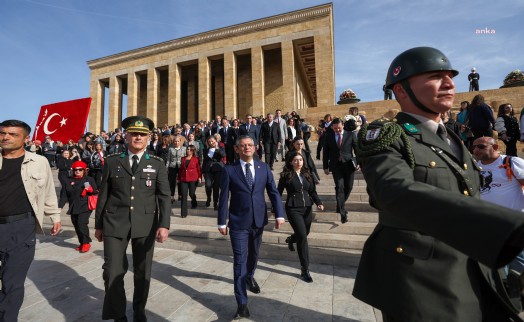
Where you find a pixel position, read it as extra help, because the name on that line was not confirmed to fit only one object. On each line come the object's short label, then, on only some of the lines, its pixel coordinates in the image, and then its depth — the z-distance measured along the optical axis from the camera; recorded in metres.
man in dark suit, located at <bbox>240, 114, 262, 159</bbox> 11.24
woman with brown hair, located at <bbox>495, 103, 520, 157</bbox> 7.48
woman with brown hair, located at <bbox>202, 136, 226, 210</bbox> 7.99
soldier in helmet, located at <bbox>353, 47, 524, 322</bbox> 0.81
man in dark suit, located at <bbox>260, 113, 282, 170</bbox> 11.10
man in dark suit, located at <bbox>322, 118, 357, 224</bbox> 6.26
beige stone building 24.62
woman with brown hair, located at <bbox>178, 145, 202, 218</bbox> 7.98
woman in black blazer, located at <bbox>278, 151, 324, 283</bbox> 4.40
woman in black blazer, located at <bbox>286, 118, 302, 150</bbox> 11.90
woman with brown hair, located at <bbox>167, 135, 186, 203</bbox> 8.66
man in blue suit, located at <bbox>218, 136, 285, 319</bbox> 3.72
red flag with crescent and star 10.88
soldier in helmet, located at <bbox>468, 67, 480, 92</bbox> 16.66
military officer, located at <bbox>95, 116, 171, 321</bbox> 3.05
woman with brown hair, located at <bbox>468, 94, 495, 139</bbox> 7.44
